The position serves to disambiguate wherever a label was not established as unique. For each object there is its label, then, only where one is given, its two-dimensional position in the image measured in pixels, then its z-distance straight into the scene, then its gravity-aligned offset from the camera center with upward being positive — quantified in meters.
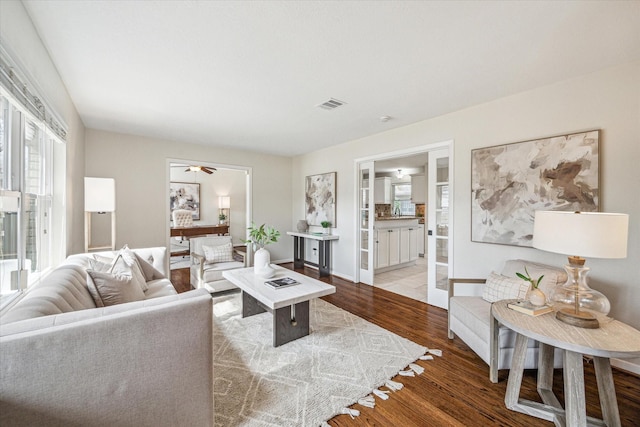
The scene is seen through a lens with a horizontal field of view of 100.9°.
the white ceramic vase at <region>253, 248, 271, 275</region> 3.02 -0.57
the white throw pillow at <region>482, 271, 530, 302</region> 2.17 -0.64
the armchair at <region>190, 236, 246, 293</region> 3.62 -0.76
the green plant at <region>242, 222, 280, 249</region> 3.16 -0.29
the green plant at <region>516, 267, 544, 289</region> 1.80 -0.48
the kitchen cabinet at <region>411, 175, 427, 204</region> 7.25 +0.67
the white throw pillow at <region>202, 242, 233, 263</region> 3.98 -0.64
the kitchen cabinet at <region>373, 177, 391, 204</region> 6.50 +0.58
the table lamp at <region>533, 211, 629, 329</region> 1.44 -0.18
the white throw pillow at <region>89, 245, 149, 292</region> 2.25 -0.50
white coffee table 2.36 -0.78
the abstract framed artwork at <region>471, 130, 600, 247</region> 2.28 +0.30
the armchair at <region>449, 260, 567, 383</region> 1.96 -0.91
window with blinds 1.50 +0.08
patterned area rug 1.68 -1.24
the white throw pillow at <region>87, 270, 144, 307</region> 1.79 -0.55
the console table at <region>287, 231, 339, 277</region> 4.89 -0.71
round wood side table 1.35 -0.82
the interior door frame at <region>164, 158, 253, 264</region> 4.51 +0.57
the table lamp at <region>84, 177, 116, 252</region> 3.20 +0.16
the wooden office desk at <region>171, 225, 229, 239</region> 6.26 -0.48
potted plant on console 5.06 -0.27
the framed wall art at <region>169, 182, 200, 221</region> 7.25 +0.39
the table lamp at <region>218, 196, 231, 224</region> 7.90 +0.15
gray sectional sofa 0.99 -0.64
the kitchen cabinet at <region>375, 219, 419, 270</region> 5.04 -0.61
